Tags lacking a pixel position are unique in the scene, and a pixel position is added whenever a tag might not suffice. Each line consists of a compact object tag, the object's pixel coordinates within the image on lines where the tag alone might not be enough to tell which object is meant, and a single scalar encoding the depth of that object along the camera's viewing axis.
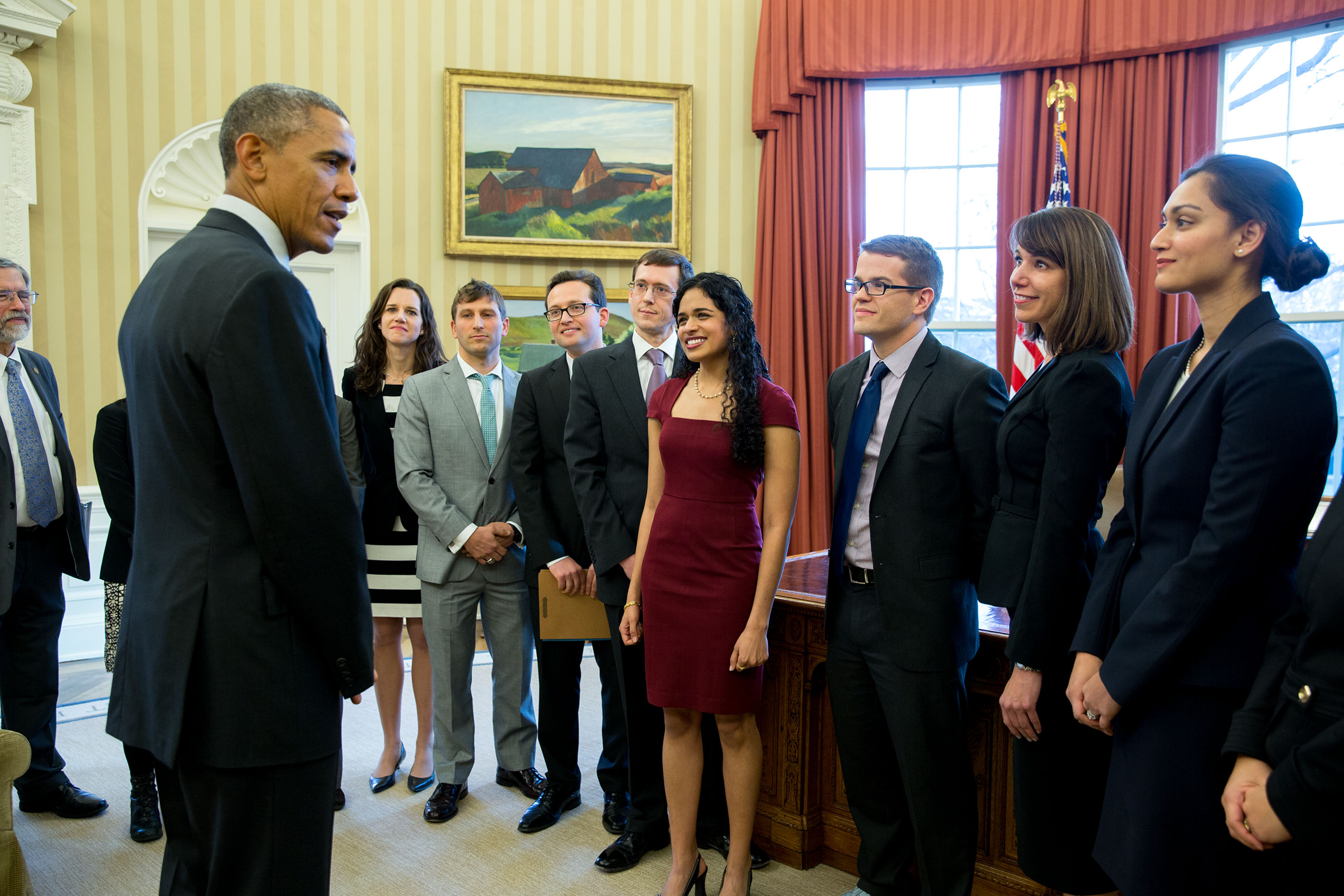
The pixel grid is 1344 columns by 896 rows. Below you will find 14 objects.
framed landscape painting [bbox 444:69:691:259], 5.67
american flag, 5.00
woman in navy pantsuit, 1.42
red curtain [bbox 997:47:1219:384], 5.02
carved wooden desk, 2.71
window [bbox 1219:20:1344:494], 4.94
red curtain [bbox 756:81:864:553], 5.77
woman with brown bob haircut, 1.82
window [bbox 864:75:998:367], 5.82
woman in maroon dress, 2.34
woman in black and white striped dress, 3.36
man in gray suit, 3.18
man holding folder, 3.03
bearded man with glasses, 3.07
